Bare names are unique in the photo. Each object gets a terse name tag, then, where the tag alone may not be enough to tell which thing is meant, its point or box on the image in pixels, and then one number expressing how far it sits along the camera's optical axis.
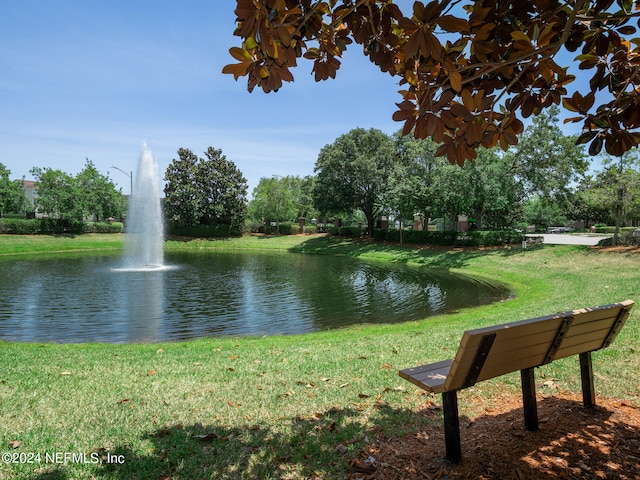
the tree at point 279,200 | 52.59
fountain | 27.64
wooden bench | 2.62
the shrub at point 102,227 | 44.06
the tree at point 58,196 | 41.69
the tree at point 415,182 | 31.89
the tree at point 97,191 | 50.69
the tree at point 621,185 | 21.64
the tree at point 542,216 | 66.50
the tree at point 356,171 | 37.72
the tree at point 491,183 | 26.98
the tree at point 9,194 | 42.72
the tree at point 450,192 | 27.53
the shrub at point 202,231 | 46.25
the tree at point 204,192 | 46.50
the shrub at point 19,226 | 37.80
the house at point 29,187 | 77.41
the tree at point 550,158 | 27.31
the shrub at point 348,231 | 41.91
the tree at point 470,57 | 2.31
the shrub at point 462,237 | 28.38
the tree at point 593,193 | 22.78
